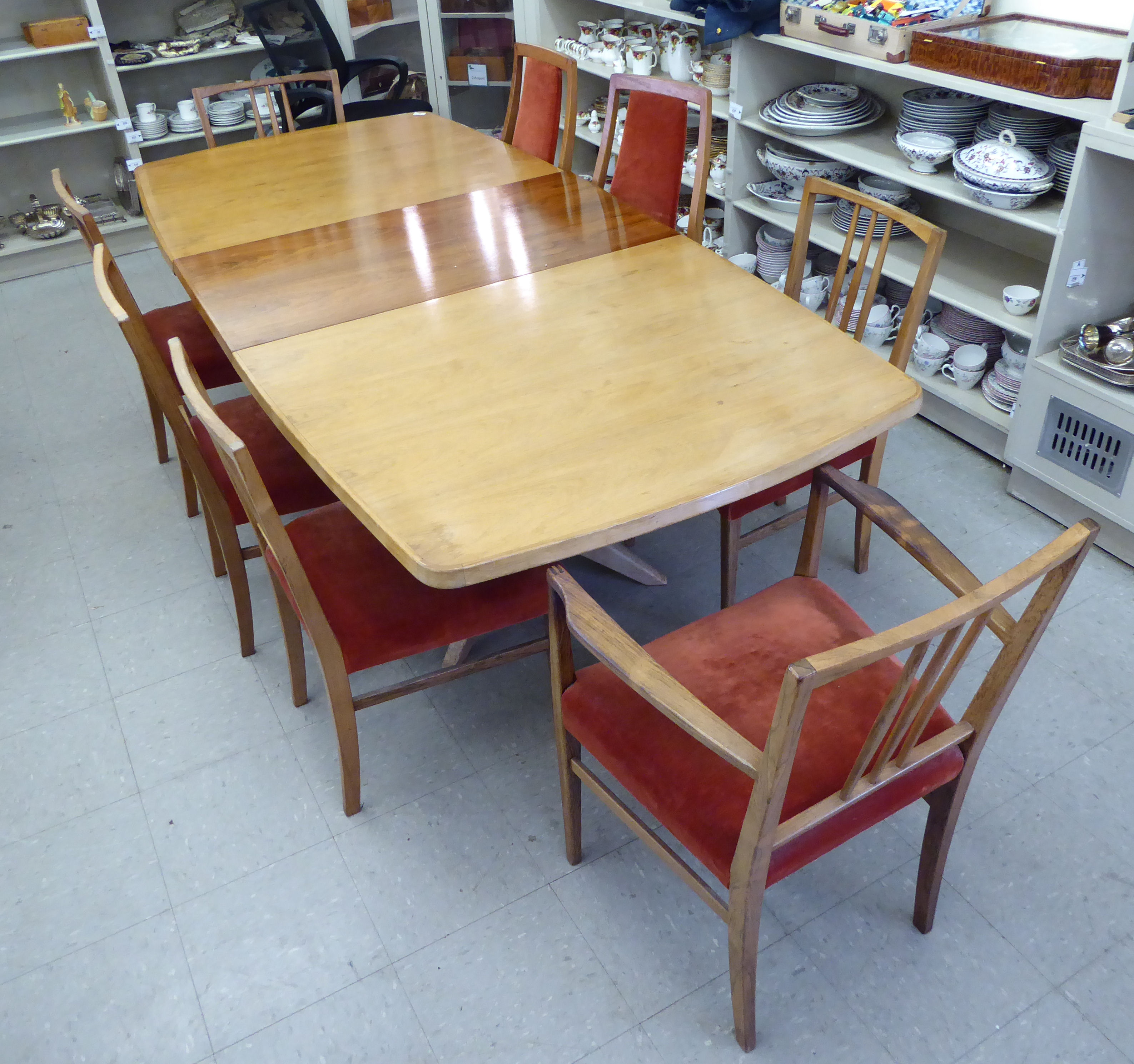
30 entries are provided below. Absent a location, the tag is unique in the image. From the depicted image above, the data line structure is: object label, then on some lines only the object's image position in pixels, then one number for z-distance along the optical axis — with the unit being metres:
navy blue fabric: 2.76
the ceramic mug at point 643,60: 3.47
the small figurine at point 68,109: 4.09
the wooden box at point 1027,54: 2.09
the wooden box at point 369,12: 4.31
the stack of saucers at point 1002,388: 2.53
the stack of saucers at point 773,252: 3.26
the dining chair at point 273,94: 3.03
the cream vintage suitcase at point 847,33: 2.45
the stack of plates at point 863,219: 2.89
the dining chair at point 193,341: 2.45
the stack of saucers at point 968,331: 2.68
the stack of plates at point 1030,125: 2.40
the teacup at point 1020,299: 2.37
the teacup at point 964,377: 2.64
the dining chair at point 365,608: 1.60
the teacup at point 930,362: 2.72
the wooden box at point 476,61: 4.42
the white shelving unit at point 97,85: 4.09
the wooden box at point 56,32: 3.87
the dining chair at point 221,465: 1.90
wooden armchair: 1.07
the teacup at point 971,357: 2.63
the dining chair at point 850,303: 1.86
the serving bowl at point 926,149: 2.52
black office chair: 3.87
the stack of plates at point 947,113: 2.56
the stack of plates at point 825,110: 2.84
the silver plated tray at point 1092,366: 2.13
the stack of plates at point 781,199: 3.11
